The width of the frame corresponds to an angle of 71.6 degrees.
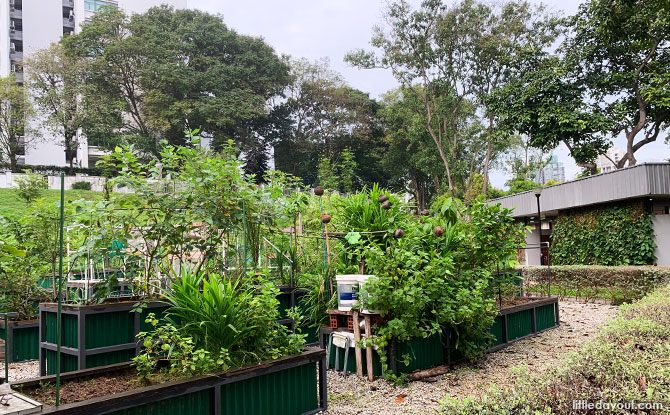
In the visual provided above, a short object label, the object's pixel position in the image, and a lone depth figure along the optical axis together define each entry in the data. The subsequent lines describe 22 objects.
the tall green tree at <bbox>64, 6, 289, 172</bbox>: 30.58
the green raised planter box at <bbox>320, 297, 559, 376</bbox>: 5.04
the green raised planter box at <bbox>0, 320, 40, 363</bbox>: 6.30
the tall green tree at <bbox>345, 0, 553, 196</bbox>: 21.41
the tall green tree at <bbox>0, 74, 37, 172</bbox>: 30.56
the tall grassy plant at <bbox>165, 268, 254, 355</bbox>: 3.33
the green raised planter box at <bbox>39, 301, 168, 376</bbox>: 4.62
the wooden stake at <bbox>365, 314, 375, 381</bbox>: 4.84
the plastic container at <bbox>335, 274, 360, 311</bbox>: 5.02
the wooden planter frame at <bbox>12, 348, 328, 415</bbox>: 2.51
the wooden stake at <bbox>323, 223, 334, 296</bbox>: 5.50
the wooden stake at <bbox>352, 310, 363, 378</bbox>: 4.93
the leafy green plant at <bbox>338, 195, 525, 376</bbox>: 4.64
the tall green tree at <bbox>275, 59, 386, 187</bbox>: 36.41
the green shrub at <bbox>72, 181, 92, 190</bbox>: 28.64
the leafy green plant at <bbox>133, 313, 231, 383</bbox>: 3.10
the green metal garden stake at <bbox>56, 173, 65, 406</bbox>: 2.40
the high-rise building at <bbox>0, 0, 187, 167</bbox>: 37.44
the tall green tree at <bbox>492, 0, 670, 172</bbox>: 18.09
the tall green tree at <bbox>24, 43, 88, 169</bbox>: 31.08
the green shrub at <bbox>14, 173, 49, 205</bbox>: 10.34
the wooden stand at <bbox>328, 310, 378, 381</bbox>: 4.85
